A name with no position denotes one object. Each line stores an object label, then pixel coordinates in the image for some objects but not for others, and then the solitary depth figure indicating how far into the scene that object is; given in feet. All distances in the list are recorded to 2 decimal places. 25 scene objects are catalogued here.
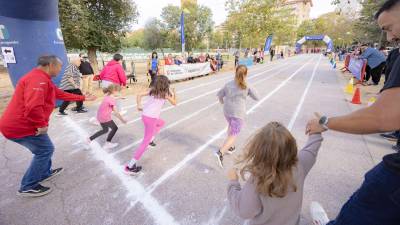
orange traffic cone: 26.92
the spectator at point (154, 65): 42.06
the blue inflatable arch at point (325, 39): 153.60
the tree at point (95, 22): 42.38
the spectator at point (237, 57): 82.50
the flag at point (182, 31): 55.76
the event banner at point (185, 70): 45.92
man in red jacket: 9.29
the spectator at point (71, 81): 22.50
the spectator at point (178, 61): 54.86
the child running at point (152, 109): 11.95
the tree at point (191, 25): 134.72
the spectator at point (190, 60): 60.54
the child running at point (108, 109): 14.30
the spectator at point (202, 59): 65.22
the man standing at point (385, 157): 4.07
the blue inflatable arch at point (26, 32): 21.35
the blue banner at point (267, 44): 118.53
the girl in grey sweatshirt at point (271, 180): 4.74
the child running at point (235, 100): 12.63
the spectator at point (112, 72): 24.38
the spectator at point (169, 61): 50.68
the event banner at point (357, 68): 41.08
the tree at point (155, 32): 146.82
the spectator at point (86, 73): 29.53
